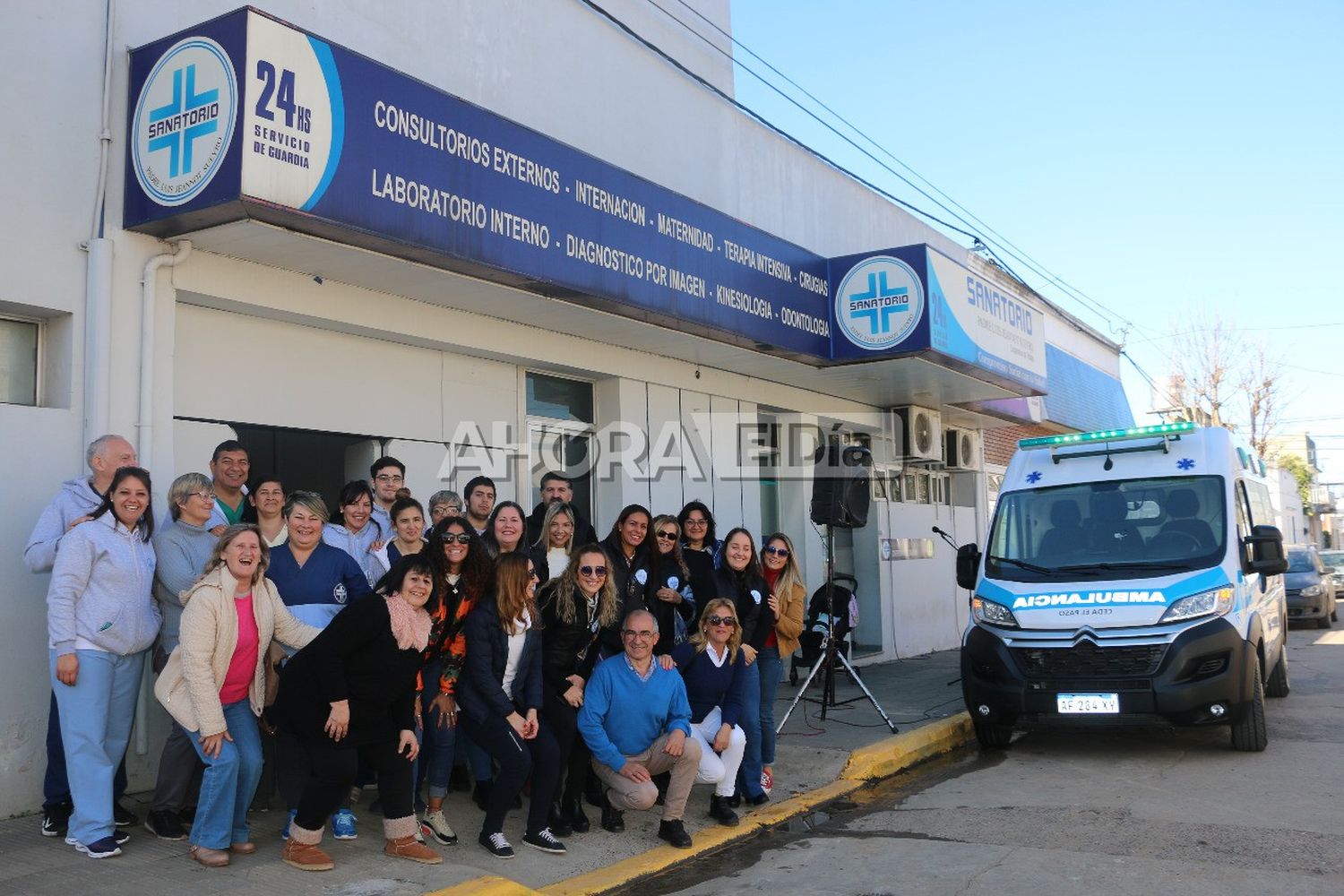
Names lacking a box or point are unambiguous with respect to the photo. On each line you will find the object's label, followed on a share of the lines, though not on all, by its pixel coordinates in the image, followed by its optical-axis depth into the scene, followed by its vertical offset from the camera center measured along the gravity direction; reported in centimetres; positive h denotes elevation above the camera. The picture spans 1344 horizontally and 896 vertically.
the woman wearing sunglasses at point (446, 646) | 587 -65
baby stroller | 1022 -102
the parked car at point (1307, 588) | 2033 -144
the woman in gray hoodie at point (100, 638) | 527 -52
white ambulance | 791 -57
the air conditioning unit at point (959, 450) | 1706 +101
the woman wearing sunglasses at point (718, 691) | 669 -105
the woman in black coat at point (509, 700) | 578 -94
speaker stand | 912 -127
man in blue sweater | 618 -115
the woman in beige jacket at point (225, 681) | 514 -73
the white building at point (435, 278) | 617 +175
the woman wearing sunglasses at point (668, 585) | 727 -43
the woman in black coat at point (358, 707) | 521 -86
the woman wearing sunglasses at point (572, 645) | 623 -70
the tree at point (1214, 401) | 3578 +359
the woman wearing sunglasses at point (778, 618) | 746 -69
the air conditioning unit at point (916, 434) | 1519 +114
